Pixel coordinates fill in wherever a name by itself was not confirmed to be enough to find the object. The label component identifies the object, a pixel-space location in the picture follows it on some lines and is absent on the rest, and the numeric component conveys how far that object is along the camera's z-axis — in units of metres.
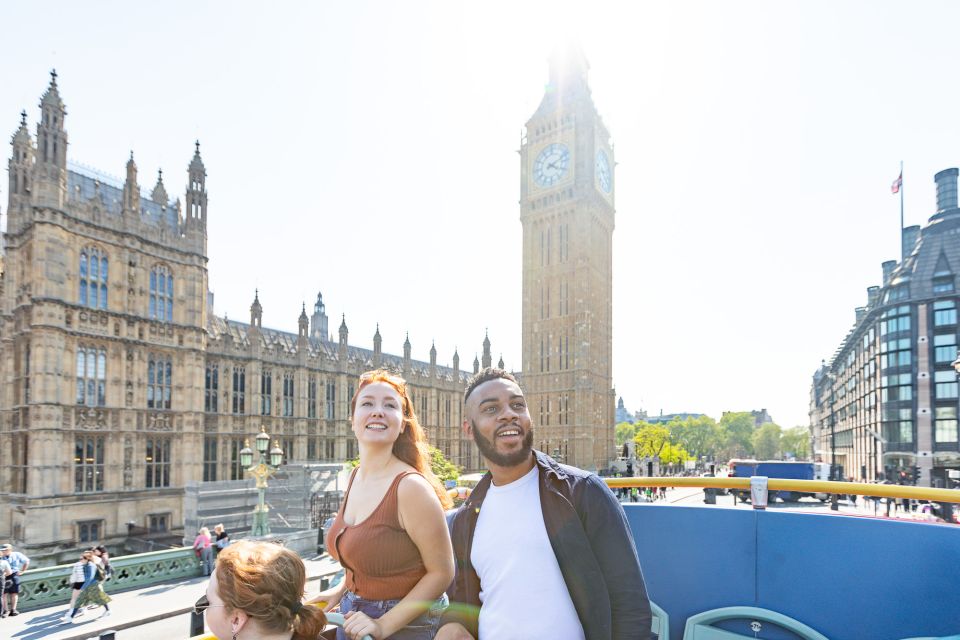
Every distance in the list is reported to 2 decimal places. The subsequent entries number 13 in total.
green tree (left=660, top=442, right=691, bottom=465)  66.19
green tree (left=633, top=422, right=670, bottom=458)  64.56
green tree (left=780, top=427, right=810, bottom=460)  121.26
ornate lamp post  16.97
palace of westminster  23.78
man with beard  2.45
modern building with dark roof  42.38
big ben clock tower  55.53
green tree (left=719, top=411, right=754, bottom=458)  110.19
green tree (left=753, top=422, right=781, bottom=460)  118.81
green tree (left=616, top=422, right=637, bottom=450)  99.09
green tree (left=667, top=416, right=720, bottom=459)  99.31
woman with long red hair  2.64
